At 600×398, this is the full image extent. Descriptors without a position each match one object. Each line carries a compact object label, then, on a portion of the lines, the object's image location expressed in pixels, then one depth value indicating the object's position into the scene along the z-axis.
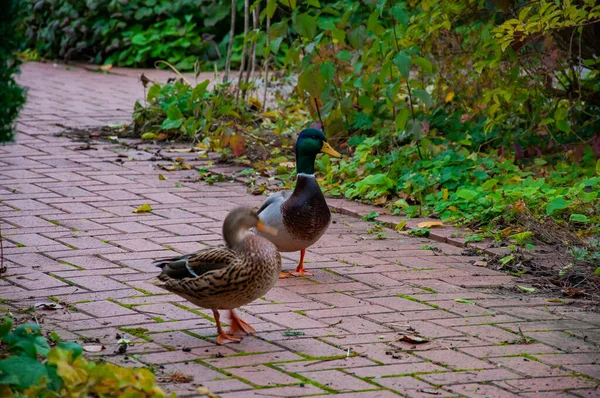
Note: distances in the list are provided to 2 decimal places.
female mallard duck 7.70
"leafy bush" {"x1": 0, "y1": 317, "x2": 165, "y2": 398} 6.06
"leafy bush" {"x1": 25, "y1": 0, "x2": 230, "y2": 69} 26.12
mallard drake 9.82
